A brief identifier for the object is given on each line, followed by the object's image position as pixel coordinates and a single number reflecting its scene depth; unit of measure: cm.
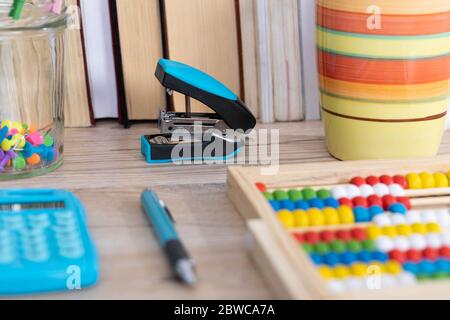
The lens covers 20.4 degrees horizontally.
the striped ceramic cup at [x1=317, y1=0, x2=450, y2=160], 95
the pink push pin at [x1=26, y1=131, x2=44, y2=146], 98
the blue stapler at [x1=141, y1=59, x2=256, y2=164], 100
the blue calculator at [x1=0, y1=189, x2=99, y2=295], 80
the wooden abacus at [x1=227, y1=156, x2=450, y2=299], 77
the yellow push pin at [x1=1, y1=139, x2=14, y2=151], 97
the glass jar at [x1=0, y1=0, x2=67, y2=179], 97
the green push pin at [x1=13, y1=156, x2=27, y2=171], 97
